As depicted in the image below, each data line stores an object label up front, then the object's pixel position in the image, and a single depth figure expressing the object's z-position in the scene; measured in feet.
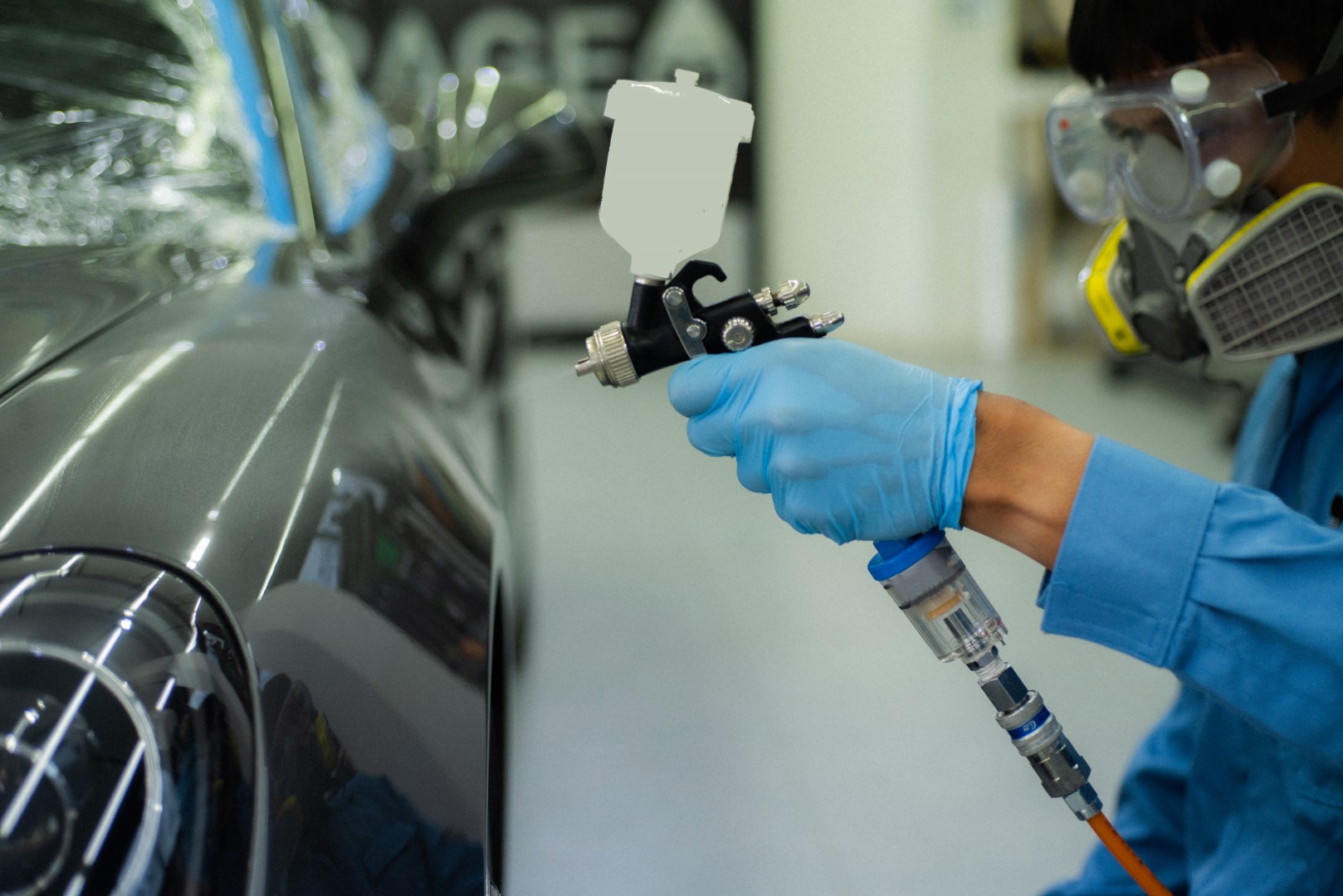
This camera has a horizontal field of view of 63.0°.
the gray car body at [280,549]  1.78
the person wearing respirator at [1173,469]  2.32
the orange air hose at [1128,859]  2.55
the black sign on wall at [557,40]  19.77
